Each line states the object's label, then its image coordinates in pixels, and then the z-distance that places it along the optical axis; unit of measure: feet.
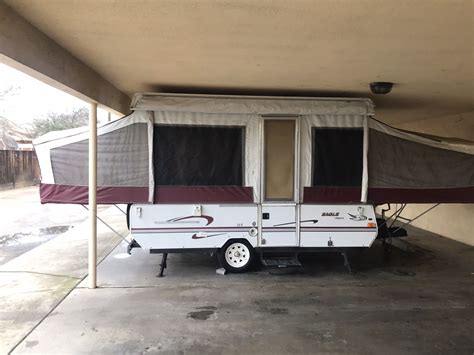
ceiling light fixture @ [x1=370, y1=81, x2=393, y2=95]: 17.16
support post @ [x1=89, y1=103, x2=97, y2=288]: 17.60
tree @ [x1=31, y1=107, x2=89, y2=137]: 101.50
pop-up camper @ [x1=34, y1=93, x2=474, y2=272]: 18.76
